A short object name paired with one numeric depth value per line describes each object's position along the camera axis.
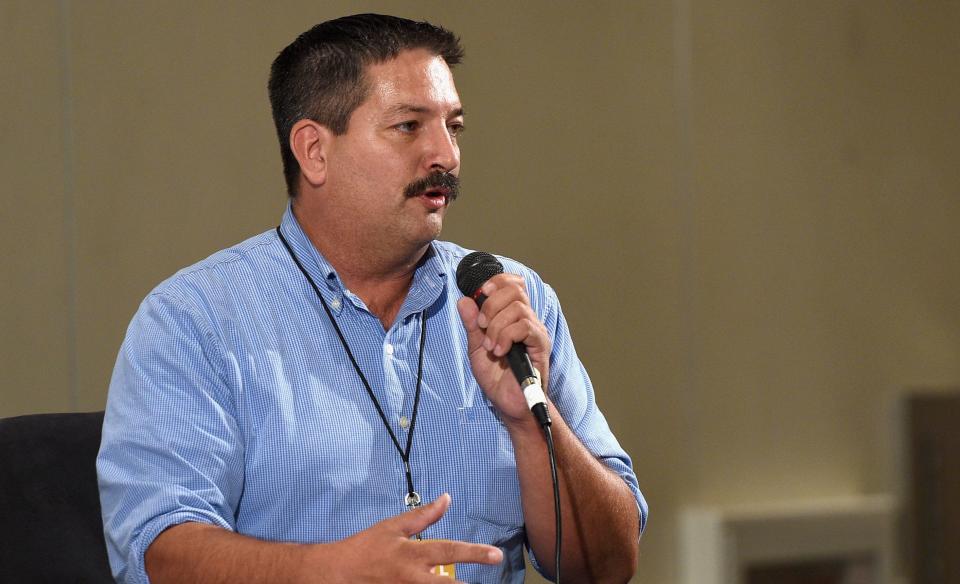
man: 5.13
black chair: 5.16
